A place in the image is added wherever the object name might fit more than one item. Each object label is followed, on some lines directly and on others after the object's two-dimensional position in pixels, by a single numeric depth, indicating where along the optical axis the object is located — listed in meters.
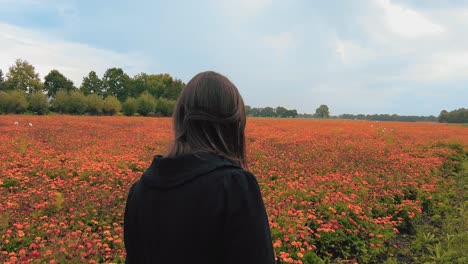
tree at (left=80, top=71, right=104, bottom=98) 74.12
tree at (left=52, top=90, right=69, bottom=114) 46.97
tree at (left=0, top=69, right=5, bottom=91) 61.17
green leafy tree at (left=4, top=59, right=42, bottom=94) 59.34
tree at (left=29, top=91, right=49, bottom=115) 43.00
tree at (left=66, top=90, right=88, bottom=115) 47.44
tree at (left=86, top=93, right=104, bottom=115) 50.00
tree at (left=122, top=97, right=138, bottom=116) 54.59
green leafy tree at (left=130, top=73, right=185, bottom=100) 73.31
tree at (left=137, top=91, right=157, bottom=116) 55.78
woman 1.20
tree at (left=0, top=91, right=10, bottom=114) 38.75
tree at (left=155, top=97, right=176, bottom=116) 57.25
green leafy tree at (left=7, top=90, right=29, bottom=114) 39.53
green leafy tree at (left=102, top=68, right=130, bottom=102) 76.62
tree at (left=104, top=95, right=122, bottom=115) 52.47
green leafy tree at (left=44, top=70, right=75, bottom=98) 67.88
